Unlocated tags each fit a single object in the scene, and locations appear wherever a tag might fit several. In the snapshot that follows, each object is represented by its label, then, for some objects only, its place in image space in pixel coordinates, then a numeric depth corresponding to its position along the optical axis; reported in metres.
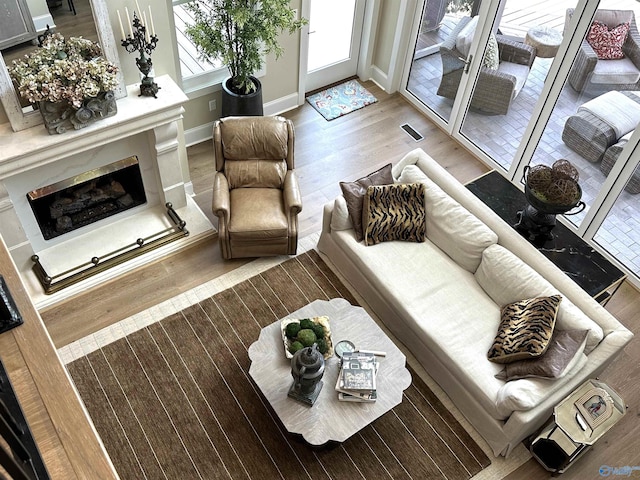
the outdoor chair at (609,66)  4.56
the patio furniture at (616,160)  4.76
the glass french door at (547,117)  4.83
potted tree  4.84
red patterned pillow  4.61
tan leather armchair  4.77
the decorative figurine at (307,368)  3.60
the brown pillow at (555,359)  3.79
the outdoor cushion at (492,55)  5.50
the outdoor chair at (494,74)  5.37
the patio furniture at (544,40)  4.96
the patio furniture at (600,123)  4.70
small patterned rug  6.54
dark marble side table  4.42
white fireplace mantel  4.21
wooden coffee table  3.75
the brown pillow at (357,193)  4.66
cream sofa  3.95
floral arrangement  3.97
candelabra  4.27
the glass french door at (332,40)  6.16
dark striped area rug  4.00
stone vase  4.11
